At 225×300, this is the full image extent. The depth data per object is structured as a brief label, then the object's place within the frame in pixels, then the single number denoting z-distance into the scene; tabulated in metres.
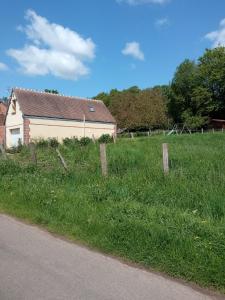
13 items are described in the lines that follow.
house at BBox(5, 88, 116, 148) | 23.21
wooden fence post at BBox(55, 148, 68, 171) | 7.21
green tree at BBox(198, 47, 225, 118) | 38.70
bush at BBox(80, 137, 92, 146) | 20.91
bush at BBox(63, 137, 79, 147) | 21.49
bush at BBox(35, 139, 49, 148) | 20.17
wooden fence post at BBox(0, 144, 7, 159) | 9.17
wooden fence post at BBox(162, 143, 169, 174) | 5.75
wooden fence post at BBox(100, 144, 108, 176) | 6.50
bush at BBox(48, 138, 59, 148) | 20.91
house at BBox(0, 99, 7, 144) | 25.82
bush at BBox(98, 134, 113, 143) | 23.63
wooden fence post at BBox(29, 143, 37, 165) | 8.42
